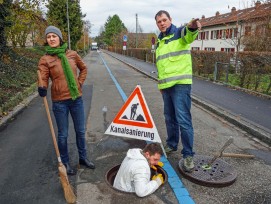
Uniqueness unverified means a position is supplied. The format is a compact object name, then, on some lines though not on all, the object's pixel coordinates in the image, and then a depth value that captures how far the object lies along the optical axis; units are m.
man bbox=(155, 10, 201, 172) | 3.90
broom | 3.24
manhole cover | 3.66
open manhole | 3.87
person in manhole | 3.26
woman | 3.70
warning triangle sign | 4.68
